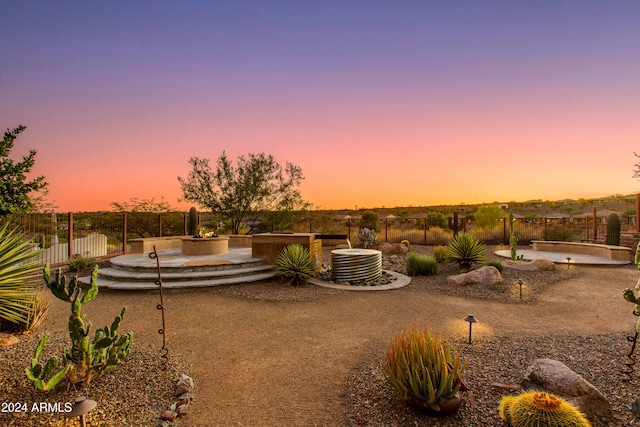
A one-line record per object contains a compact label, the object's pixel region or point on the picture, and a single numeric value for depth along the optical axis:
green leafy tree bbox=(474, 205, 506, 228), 24.11
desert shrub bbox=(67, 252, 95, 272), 11.16
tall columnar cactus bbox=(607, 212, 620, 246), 14.91
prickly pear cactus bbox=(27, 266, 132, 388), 3.36
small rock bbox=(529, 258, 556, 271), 10.55
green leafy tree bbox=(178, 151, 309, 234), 18.45
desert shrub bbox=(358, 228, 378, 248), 15.12
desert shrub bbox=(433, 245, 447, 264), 12.08
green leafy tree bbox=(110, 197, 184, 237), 18.64
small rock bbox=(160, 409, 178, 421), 3.06
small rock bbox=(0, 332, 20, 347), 4.66
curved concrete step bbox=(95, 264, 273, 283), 8.91
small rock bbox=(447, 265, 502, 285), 8.80
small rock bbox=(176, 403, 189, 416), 3.15
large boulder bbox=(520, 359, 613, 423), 2.93
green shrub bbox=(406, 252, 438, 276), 10.55
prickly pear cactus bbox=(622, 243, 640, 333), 3.60
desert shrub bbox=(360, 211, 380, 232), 24.27
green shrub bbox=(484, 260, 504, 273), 10.12
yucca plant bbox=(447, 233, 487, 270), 10.61
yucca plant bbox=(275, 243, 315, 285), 8.96
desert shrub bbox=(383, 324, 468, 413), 2.96
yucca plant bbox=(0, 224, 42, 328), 4.78
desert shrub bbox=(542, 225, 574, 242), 18.27
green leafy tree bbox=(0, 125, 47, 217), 4.98
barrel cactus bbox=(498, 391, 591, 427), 2.45
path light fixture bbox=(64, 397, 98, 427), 2.38
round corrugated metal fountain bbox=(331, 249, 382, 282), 9.32
